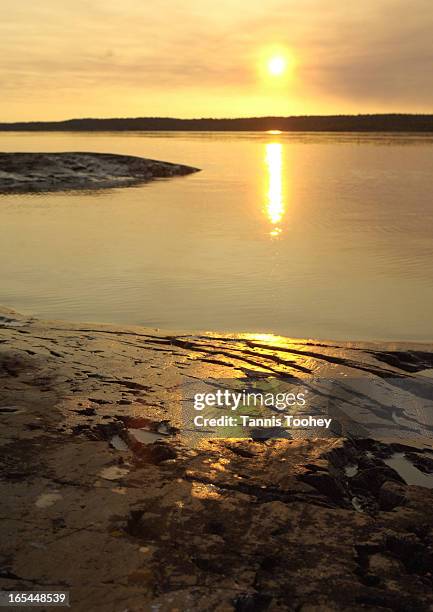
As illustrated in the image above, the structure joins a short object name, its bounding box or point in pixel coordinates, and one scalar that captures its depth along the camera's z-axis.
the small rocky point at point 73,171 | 27.22
